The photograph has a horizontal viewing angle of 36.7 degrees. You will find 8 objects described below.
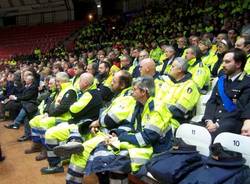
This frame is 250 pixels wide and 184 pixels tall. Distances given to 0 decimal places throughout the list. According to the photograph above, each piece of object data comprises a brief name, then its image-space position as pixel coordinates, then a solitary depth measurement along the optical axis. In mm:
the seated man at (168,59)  5941
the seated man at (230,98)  3384
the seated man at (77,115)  4375
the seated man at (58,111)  4871
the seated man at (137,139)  3225
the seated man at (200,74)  4840
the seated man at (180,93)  4094
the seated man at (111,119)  3539
